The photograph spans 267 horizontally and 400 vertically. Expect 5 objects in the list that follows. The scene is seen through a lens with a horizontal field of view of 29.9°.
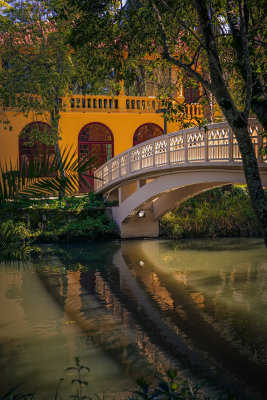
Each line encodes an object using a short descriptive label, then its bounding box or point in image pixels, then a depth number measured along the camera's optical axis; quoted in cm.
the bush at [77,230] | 1781
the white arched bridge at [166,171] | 1156
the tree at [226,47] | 737
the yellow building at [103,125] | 2227
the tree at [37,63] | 1761
